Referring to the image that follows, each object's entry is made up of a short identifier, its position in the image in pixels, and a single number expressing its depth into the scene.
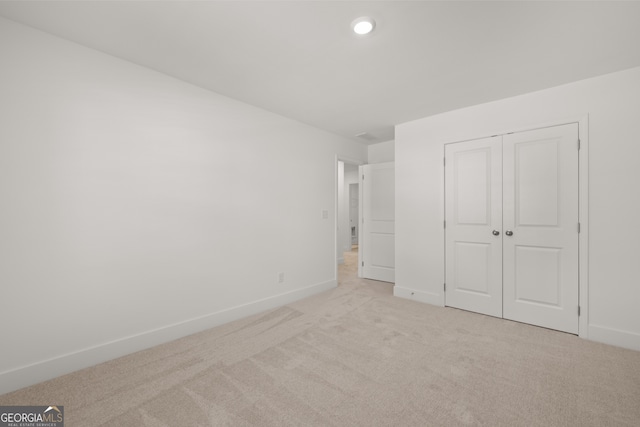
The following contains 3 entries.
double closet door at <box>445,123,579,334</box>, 2.71
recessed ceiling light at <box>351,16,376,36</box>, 1.79
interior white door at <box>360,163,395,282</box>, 4.65
